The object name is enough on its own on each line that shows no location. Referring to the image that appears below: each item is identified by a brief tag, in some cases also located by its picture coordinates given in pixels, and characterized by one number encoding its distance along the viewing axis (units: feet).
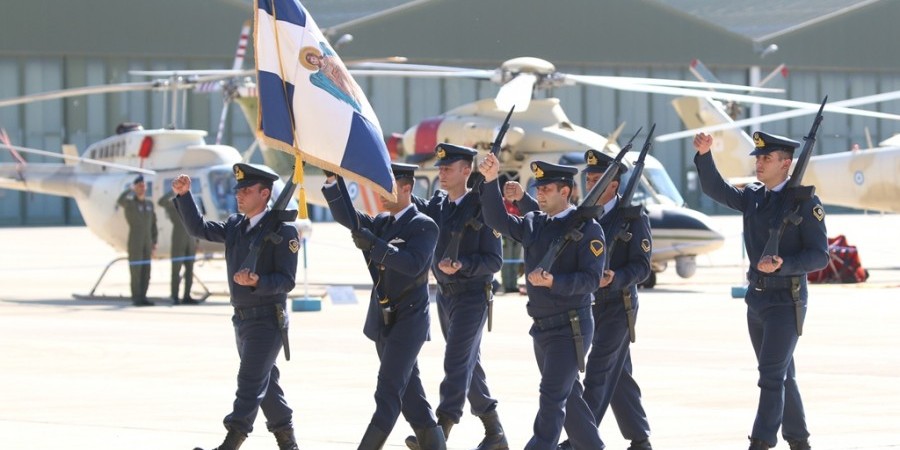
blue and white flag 57.88
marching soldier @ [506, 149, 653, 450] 57.06
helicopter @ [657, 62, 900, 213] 196.13
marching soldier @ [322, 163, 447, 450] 55.26
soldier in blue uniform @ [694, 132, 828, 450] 56.03
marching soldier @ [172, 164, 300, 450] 55.31
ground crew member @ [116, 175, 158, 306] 138.72
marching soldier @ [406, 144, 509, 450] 59.88
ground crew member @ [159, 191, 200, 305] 140.15
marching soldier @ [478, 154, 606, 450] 52.90
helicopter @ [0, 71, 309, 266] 155.33
